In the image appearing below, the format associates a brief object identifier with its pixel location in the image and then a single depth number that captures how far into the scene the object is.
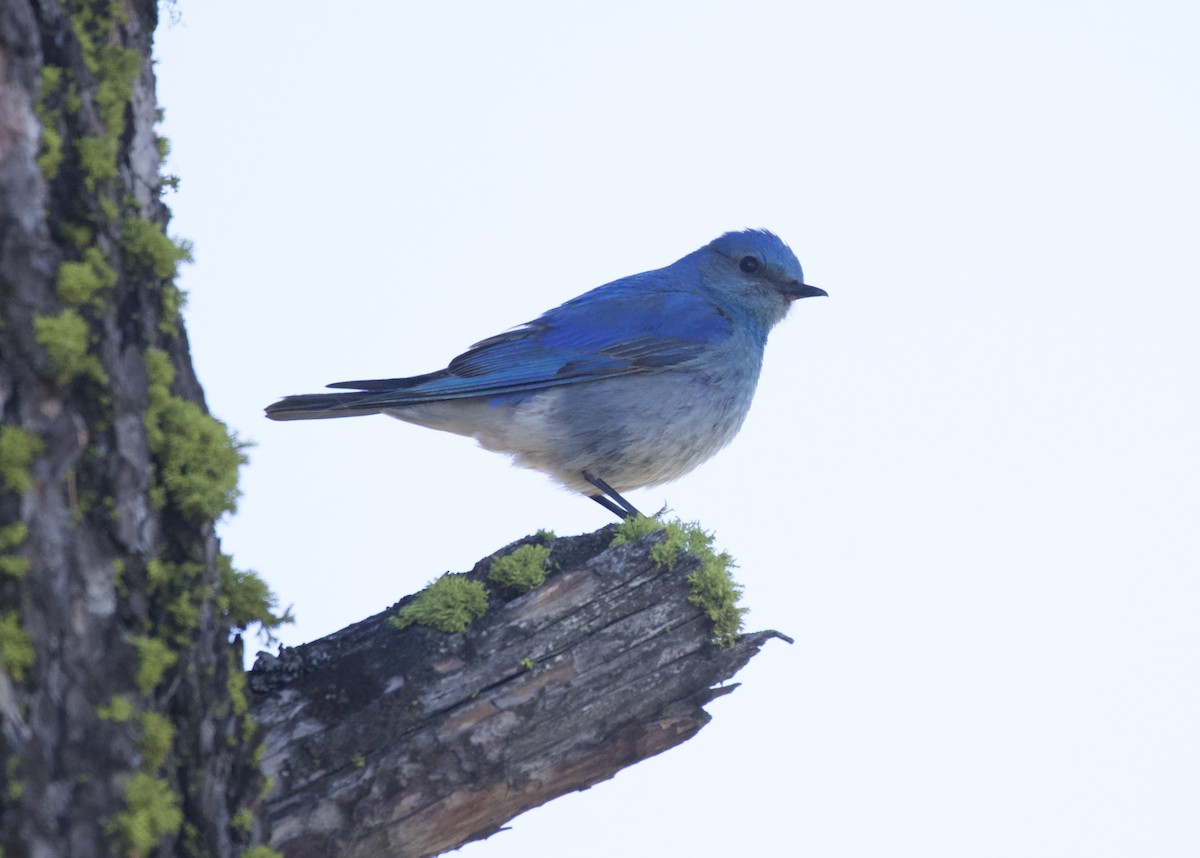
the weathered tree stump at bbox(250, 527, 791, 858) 6.93
